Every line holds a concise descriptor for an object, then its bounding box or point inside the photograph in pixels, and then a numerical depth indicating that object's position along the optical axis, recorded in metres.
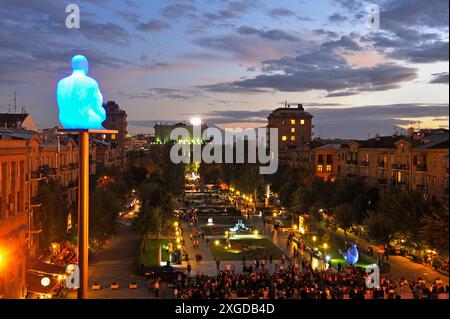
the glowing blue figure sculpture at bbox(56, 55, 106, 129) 13.37
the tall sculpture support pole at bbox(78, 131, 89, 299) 13.90
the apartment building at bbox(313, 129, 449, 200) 38.31
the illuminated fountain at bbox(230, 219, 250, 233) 50.06
